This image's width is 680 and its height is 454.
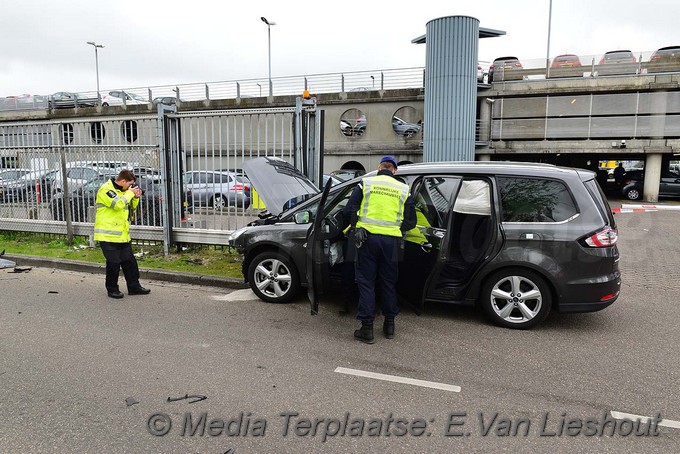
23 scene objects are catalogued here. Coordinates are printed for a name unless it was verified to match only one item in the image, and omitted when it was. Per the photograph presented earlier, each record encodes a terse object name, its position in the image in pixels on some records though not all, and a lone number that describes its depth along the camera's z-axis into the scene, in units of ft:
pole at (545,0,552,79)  76.69
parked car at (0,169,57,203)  31.96
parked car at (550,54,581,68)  75.56
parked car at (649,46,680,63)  71.67
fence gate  26.23
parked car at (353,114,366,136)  87.35
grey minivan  16.22
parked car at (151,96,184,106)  86.48
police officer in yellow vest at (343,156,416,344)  15.46
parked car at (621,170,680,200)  77.20
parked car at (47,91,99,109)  96.22
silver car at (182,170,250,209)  26.55
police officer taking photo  20.77
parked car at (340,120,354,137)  88.48
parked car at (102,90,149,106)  95.25
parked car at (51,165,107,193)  30.48
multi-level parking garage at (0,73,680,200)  72.74
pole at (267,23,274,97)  88.22
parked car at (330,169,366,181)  67.47
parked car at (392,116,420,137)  84.79
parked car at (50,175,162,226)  28.94
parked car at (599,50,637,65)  73.05
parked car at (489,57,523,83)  78.73
